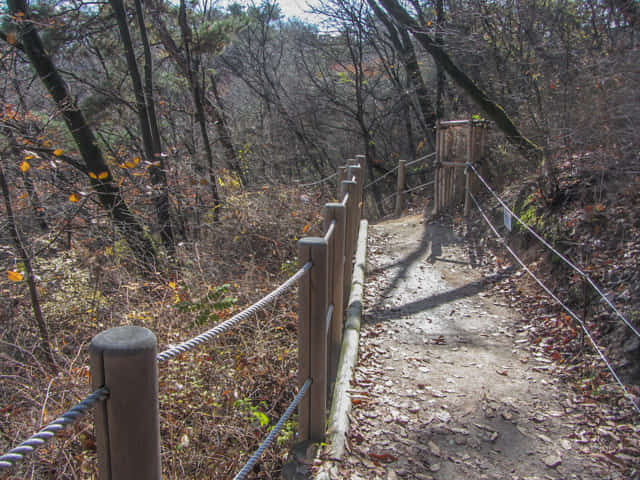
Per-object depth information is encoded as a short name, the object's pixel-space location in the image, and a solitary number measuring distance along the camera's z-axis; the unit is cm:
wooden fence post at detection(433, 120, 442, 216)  1038
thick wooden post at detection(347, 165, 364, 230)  626
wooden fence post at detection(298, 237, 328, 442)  265
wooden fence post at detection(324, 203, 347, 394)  380
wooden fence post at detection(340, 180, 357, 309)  529
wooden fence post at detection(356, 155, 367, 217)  668
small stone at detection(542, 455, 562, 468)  304
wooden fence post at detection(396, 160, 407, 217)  1170
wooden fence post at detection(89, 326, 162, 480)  118
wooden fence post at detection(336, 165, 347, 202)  752
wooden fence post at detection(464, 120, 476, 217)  931
